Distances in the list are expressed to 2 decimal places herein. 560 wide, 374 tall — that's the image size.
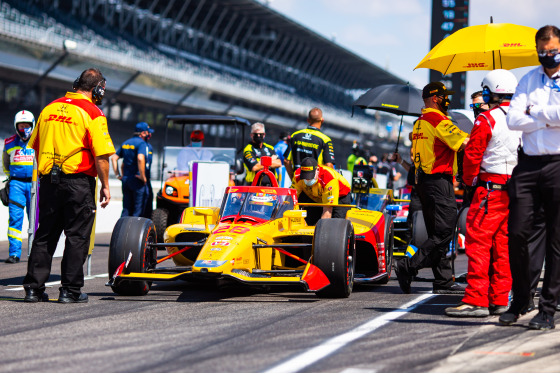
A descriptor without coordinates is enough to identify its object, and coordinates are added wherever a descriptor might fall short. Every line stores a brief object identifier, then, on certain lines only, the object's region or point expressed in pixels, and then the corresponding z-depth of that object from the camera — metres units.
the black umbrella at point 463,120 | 19.87
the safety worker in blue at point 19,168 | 21.22
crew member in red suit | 12.31
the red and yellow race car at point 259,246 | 13.69
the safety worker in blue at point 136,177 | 26.20
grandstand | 49.16
